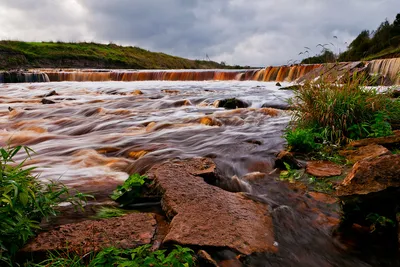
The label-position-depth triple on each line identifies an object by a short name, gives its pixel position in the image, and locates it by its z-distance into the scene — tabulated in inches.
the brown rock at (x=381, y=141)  179.4
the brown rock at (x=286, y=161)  173.3
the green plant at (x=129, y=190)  136.5
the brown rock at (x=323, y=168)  160.3
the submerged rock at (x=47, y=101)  486.0
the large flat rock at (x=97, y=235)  91.6
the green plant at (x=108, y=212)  121.2
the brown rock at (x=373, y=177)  106.3
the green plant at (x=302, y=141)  194.7
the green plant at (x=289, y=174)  160.1
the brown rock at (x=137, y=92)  625.3
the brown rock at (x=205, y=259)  87.4
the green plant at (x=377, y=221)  108.6
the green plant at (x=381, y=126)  192.2
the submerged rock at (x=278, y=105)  383.4
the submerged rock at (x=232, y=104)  406.0
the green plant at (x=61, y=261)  82.7
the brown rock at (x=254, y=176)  164.1
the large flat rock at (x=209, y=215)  99.0
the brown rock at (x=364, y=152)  163.5
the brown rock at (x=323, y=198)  133.3
